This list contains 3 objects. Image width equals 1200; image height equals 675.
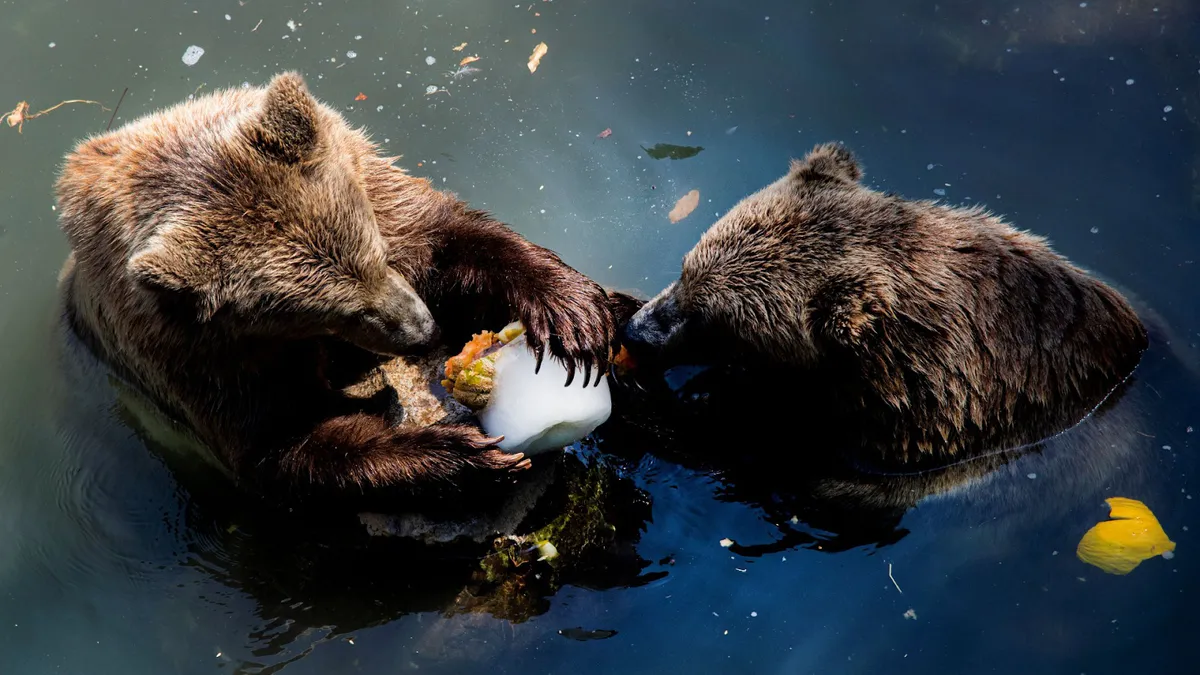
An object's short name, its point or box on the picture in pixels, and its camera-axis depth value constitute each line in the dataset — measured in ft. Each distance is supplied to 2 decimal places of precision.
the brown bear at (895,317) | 33.86
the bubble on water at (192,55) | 51.62
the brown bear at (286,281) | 29.37
